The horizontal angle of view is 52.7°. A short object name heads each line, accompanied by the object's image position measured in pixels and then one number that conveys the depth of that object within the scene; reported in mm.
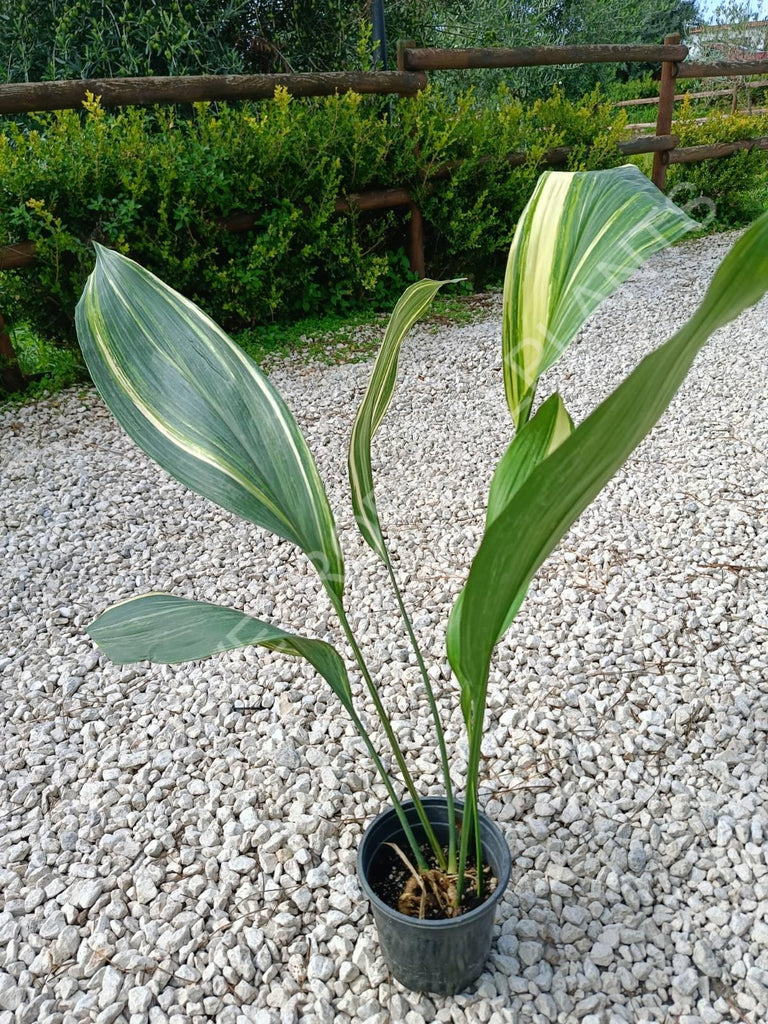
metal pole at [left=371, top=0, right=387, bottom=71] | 4504
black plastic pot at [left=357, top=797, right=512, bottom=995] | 944
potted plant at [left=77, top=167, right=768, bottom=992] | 764
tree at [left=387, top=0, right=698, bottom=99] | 6742
